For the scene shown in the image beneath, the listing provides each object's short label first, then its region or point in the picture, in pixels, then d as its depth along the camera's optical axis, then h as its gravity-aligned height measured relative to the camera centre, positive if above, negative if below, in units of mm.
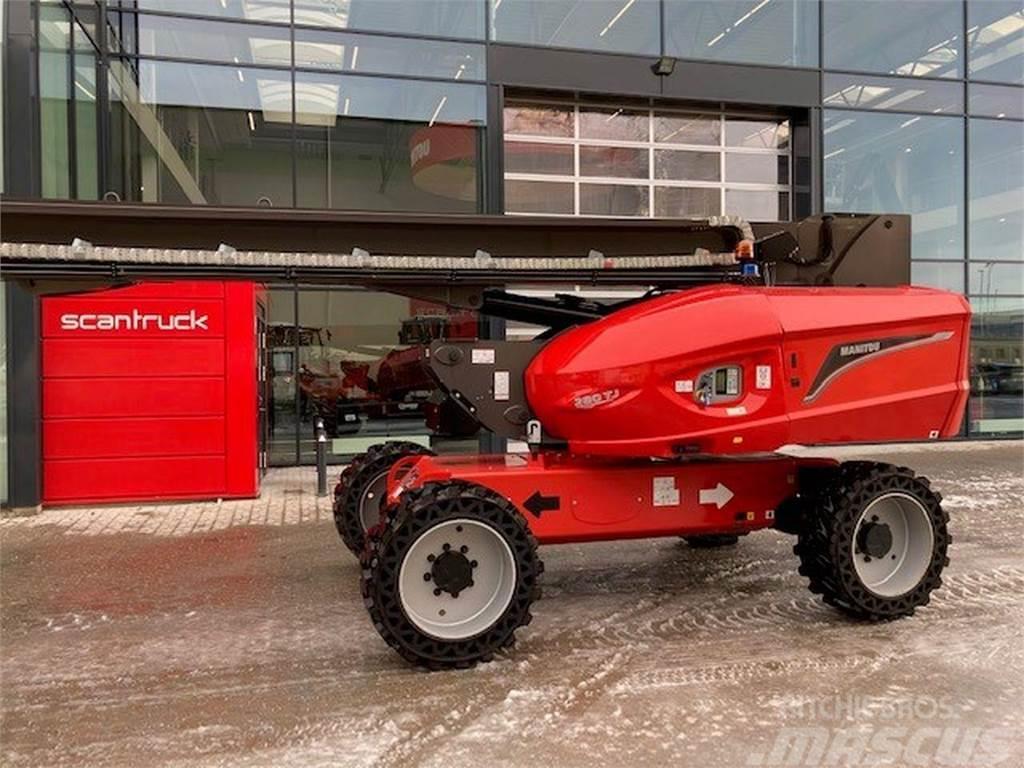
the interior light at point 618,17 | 12594 +5501
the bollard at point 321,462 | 9617 -996
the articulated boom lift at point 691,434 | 4500 -362
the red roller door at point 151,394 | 8828 -163
